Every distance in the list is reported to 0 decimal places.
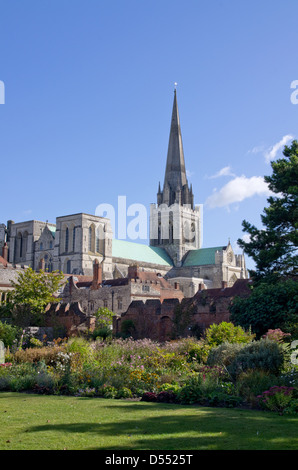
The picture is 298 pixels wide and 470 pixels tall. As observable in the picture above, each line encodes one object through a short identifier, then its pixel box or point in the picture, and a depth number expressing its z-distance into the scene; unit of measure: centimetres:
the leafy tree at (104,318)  3826
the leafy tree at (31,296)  4127
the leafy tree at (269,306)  2616
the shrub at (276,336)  1918
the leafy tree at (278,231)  2769
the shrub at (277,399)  1198
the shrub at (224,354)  1712
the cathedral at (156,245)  9819
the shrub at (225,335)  2162
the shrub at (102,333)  3406
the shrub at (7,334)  3112
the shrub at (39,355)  2022
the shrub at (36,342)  3023
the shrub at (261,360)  1585
